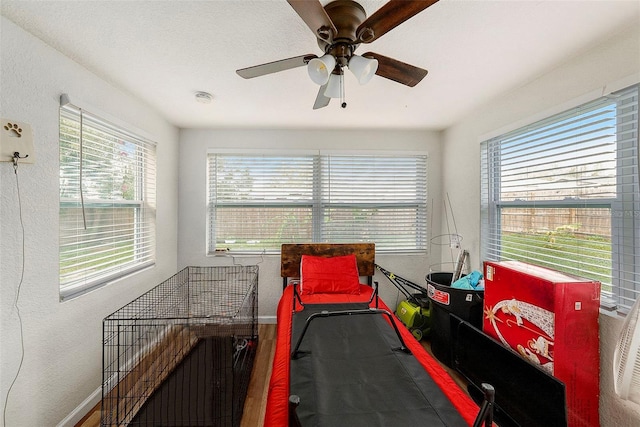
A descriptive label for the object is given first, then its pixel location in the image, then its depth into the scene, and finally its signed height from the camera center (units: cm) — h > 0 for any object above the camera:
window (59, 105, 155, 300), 169 +11
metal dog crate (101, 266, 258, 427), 159 -118
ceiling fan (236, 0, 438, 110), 97 +79
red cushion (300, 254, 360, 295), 269 -67
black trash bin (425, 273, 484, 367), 208 -83
